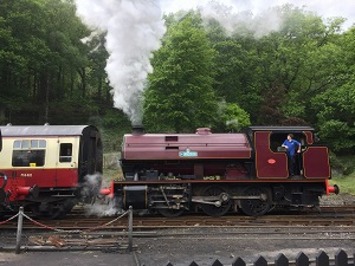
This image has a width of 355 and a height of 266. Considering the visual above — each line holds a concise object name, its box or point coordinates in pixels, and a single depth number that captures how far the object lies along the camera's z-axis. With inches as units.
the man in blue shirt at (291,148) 510.3
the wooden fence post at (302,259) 159.5
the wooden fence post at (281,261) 155.7
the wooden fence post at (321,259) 159.9
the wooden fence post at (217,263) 150.0
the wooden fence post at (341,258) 160.9
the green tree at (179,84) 1012.5
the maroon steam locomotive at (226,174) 502.3
